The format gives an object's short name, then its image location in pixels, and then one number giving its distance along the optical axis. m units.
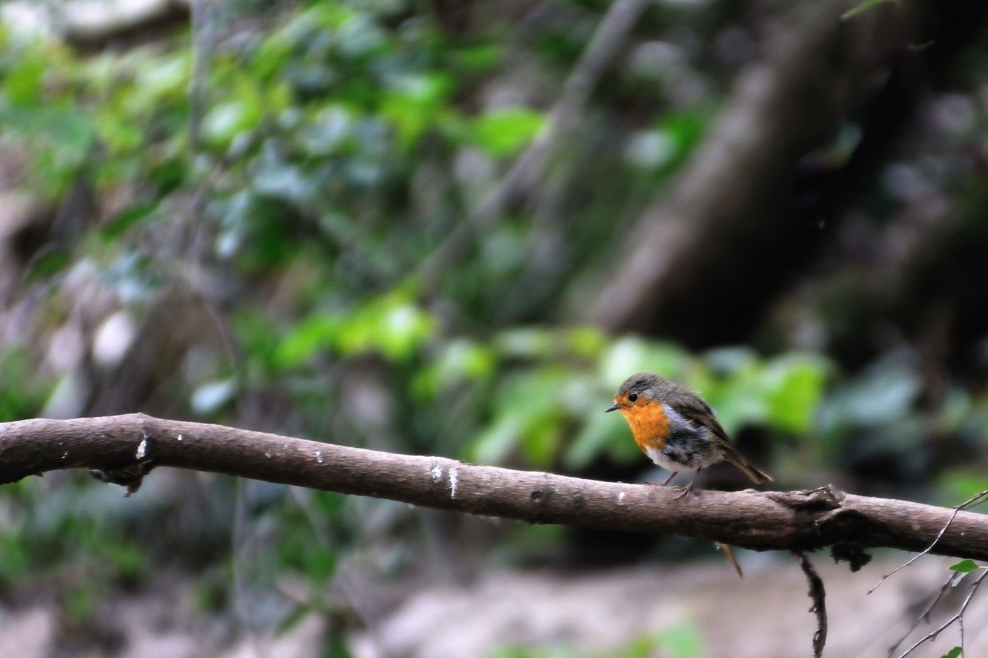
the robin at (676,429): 6.34
